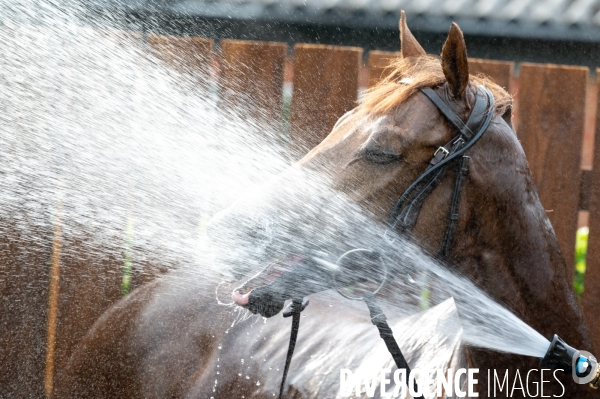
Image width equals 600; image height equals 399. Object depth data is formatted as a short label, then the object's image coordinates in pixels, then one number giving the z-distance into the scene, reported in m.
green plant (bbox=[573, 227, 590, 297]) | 9.09
